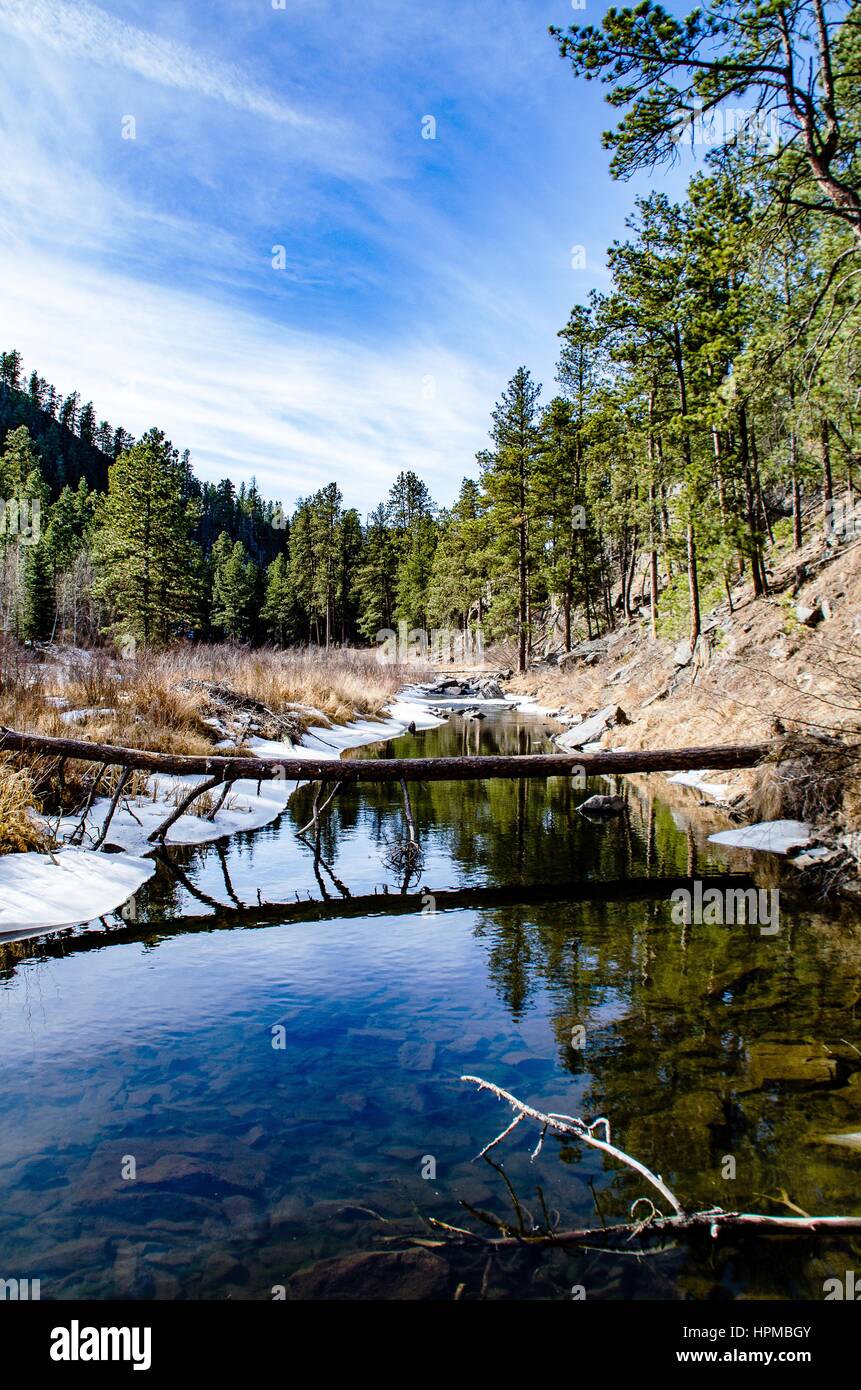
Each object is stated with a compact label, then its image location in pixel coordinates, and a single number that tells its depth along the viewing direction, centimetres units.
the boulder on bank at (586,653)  3741
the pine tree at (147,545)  3656
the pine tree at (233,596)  7969
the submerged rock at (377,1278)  288
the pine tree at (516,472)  4228
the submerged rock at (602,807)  1309
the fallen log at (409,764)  935
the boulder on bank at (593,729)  1884
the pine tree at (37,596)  5391
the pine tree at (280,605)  8038
